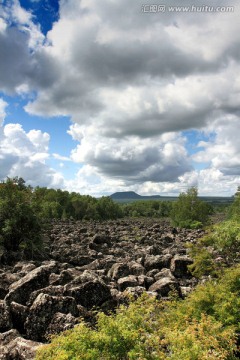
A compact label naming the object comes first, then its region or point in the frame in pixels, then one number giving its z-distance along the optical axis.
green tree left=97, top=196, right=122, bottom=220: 154.96
